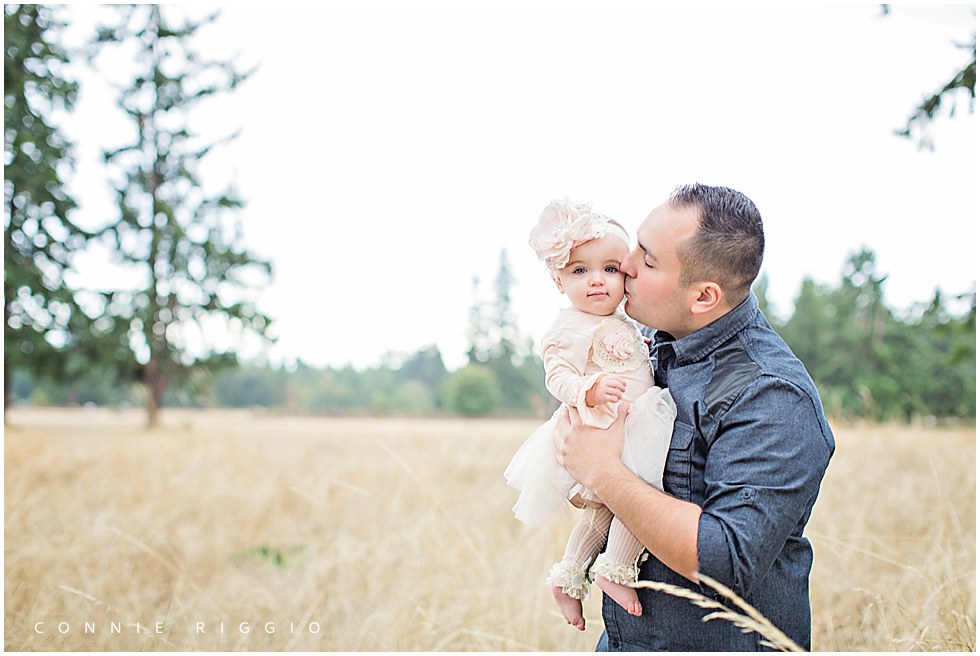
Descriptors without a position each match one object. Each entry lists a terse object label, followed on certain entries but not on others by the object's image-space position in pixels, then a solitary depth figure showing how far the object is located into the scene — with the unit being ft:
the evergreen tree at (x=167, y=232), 69.15
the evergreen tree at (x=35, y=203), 42.88
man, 5.28
